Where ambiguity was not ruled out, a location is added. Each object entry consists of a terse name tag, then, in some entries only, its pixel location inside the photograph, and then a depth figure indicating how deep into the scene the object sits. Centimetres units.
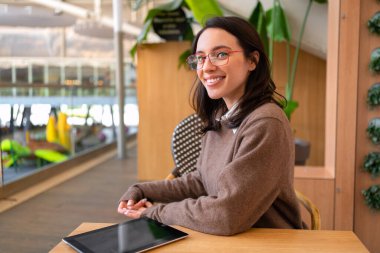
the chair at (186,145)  201
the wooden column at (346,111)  255
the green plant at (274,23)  364
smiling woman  108
